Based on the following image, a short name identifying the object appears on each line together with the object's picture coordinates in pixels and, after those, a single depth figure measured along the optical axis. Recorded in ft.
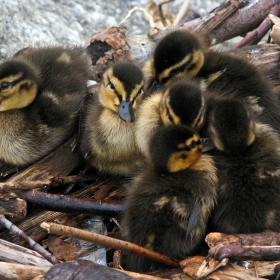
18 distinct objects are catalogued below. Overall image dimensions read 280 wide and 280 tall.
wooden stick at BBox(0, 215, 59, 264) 16.14
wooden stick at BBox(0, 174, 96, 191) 17.93
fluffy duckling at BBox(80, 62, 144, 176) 18.86
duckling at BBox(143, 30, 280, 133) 19.29
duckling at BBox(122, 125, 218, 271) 15.90
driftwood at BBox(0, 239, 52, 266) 15.69
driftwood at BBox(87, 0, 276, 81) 23.39
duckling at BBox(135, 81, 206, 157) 17.12
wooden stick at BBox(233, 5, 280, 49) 24.13
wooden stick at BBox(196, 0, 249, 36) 24.13
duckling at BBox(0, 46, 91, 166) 19.45
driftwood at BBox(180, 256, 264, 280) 15.07
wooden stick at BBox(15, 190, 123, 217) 18.11
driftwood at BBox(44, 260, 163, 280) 14.65
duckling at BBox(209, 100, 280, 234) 16.03
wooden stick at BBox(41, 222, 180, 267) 15.78
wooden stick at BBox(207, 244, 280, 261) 14.71
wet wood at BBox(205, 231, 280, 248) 15.40
